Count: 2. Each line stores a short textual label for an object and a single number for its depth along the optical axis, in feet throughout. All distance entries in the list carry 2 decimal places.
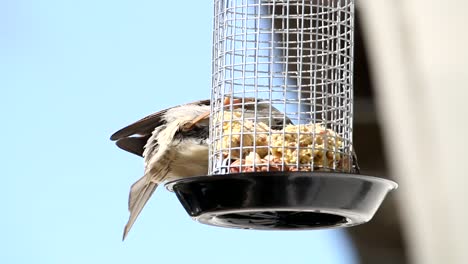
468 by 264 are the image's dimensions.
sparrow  24.30
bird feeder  18.86
